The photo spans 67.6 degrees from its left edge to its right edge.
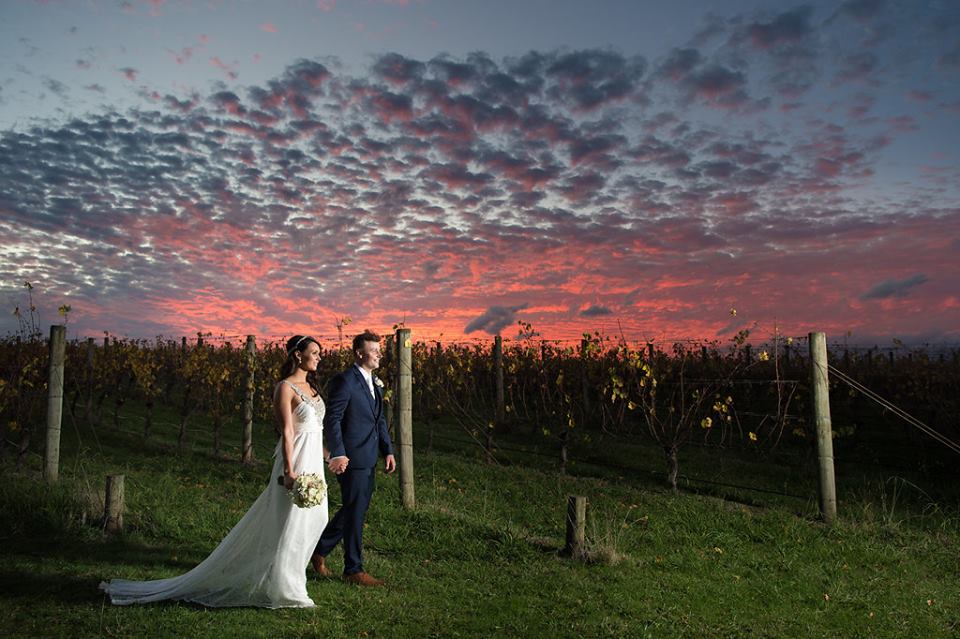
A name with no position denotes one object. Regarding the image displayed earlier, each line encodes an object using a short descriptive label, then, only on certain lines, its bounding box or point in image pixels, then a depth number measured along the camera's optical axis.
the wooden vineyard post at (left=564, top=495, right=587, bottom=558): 6.30
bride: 4.78
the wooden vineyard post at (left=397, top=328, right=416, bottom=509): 8.07
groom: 5.31
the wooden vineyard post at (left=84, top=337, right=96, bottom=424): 14.78
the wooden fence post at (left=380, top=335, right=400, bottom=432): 13.96
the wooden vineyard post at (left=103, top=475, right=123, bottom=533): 6.80
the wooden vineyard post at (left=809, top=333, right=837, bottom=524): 8.38
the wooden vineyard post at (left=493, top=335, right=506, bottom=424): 15.44
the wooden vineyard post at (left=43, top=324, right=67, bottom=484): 9.17
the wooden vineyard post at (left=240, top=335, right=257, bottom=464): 11.56
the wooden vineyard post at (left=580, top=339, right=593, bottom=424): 14.31
